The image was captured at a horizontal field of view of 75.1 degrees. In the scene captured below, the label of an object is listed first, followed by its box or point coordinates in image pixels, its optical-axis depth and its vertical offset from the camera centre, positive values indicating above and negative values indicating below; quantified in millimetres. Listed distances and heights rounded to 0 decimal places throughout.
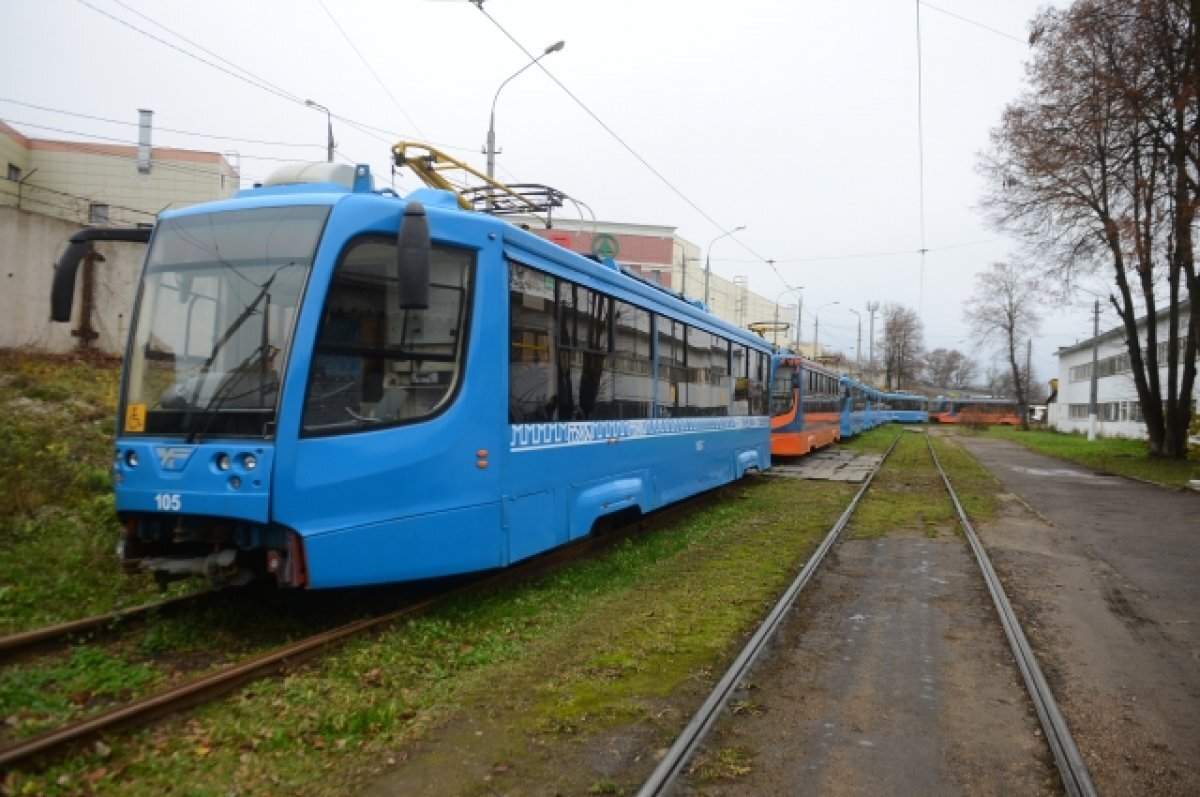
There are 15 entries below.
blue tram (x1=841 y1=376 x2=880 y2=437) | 34309 +112
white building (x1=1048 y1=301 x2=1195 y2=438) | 42844 +1807
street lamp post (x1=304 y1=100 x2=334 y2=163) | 18611 +6247
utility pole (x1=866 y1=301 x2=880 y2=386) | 82962 +6516
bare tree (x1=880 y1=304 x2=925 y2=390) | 87000 +7780
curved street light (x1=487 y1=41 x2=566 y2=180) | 16391 +5454
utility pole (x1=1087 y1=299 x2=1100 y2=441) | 41894 +2261
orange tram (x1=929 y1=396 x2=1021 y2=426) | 72750 +39
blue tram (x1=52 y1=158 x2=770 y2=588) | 4992 +70
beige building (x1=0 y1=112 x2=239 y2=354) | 13148 +2120
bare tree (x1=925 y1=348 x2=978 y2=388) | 113750 +6331
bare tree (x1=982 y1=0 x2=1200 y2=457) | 20578 +7823
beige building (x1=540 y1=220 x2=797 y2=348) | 57031 +11026
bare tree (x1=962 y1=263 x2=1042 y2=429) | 62375 +7312
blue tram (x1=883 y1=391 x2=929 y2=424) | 72875 +261
